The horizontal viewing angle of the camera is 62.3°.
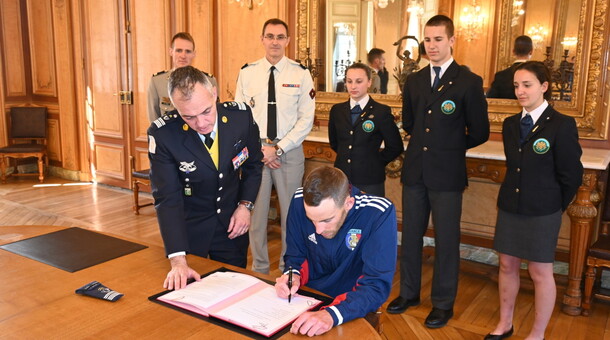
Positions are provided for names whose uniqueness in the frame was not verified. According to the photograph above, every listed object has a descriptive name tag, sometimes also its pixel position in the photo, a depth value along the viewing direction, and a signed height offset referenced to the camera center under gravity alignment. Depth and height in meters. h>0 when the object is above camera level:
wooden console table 2.92 -0.64
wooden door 6.09 -0.10
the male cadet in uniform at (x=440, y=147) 2.69 -0.34
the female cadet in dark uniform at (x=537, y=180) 2.40 -0.45
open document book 1.38 -0.65
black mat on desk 1.83 -0.65
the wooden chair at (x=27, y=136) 6.70 -0.80
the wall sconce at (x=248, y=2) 4.86 +0.76
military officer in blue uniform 1.78 -0.37
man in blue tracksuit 1.44 -0.55
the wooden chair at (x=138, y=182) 4.94 -1.01
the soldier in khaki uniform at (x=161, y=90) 3.74 -0.08
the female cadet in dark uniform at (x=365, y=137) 3.11 -0.33
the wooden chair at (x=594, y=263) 2.88 -1.00
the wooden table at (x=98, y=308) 1.33 -0.66
